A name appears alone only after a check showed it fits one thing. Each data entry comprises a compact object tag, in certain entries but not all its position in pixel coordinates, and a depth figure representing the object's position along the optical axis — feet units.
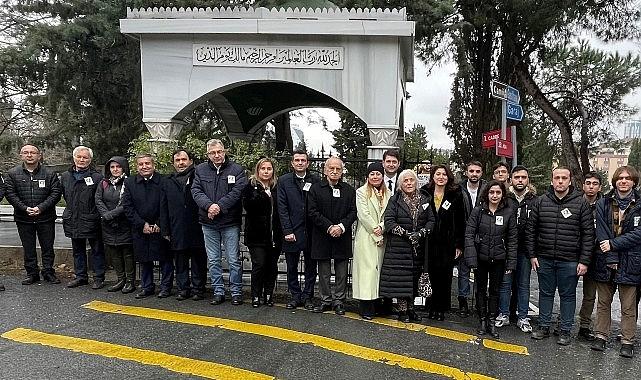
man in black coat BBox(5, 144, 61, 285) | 21.49
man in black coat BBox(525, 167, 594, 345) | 16.69
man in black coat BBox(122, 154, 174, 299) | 20.15
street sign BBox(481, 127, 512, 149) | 23.66
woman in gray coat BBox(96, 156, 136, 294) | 20.54
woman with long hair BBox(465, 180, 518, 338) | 17.34
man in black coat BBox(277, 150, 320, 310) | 18.90
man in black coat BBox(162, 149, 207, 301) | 19.84
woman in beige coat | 18.45
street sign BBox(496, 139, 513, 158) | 23.32
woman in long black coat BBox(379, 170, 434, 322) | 17.79
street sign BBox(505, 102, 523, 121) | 24.67
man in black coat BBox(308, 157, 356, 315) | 18.58
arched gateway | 24.77
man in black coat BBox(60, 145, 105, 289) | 21.22
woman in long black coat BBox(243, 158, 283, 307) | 19.10
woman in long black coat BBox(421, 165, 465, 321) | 18.47
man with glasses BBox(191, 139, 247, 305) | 19.15
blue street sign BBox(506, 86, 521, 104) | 24.26
